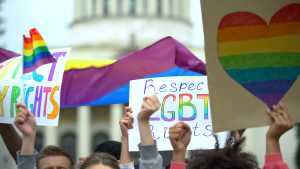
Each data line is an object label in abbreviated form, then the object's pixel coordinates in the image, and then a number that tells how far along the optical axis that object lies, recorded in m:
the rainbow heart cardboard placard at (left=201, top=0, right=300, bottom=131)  5.25
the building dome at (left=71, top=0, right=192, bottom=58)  75.67
